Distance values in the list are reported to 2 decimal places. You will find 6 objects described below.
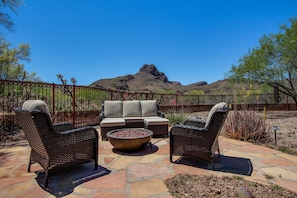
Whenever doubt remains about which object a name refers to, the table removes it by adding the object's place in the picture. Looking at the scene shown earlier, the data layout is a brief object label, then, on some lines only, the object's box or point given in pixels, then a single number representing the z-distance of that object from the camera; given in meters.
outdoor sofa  4.14
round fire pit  3.02
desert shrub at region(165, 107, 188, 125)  5.73
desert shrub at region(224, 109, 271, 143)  3.97
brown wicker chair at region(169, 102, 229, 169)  2.39
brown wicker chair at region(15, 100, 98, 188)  1.95
